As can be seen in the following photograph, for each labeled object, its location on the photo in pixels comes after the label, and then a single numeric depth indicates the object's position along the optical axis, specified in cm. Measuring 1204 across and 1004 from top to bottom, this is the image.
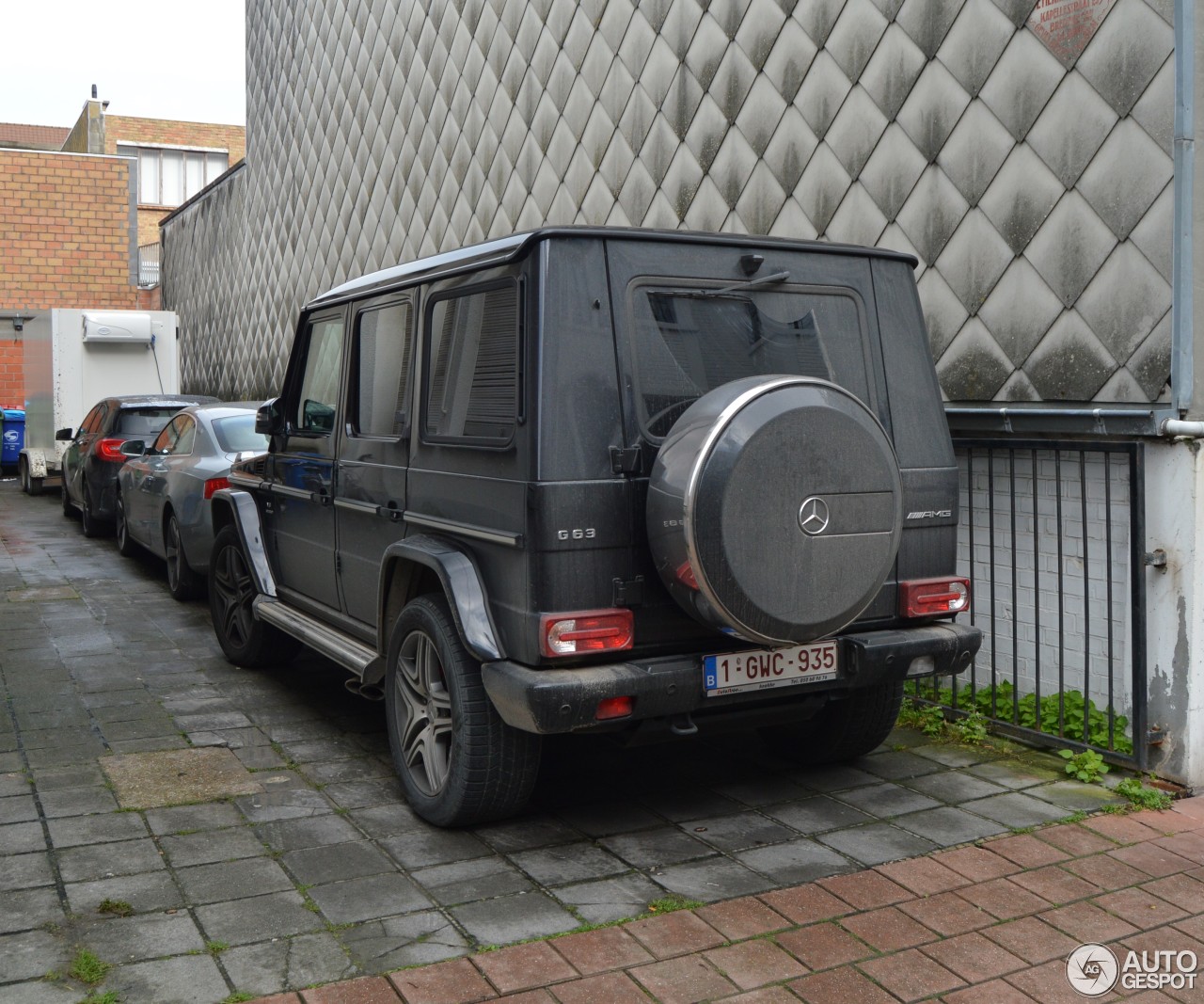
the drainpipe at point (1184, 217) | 489
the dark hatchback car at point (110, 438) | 1277
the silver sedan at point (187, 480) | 920
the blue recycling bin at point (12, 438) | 2233
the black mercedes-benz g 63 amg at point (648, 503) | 406
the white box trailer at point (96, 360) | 1670
